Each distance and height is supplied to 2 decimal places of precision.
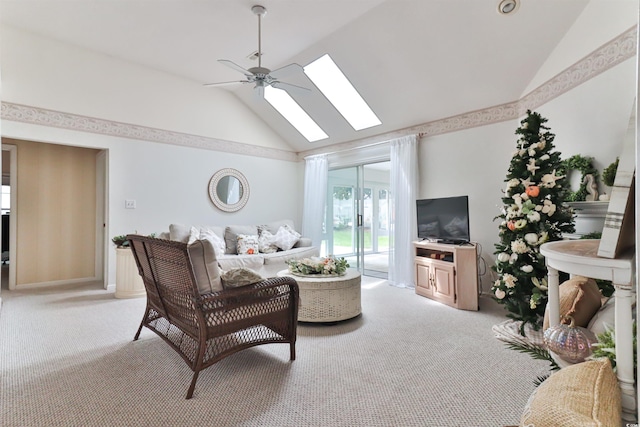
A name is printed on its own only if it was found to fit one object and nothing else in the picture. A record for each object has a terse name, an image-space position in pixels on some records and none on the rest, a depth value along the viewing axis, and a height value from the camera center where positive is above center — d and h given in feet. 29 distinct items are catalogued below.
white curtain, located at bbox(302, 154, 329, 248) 21.04 +1.61
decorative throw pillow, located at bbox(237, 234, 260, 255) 16.99 -1.35
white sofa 15.46 -1.75
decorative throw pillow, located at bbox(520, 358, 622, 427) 2.43 -1.53
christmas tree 9.39 -0.07
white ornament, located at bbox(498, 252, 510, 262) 10.02 -1.27
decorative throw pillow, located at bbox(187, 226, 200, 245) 15.56 -0.66
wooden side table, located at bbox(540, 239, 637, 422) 2.64 -0.75
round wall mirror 18.84 +1.94
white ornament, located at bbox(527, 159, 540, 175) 9.63 +1.57
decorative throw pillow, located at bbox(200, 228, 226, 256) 16.17 -0.94
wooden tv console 12.36 -2.36
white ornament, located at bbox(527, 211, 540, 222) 9.34 +0.05
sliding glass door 19.86 +0.36
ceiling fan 10.20 +5.01
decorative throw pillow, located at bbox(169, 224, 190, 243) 15.47 -0.59
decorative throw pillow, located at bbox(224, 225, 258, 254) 17.49 -0.77
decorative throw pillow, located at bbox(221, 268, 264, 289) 7.42 -1.39
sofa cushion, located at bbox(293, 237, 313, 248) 18.95 -1.42
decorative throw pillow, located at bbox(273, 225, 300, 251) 18.34 -1.12
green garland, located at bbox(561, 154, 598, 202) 9.29 +1.44
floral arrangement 11.44 -1.76
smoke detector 9.78 +6.78
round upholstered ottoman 10.55 -2.73
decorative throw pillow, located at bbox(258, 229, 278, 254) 17.80 -1.34
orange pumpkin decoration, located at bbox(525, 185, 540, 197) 9.41 +0.82
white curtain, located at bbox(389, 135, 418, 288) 16.19 +0.70
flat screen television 13.44 -0.02
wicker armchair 6.62 -2.07
